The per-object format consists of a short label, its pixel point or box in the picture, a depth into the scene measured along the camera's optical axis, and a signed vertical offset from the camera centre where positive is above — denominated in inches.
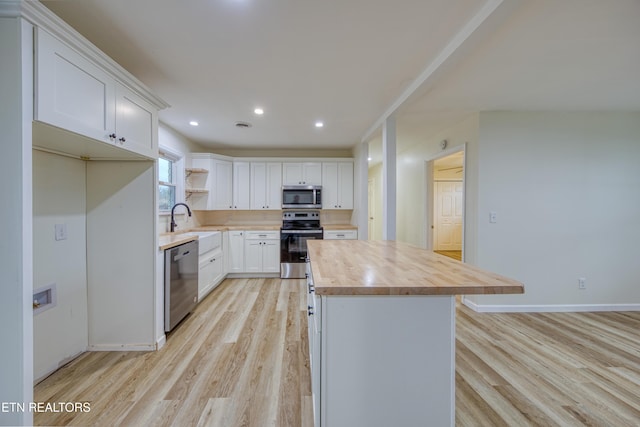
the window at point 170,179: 139.9 +18.2
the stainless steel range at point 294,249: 167.8 -25.6
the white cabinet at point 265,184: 183.0 +19.4
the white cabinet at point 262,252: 169.5 -28.0
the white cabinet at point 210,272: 126.6 -34.1
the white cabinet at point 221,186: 169.8 +17.2
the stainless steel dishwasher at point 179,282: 91.7 -28.9
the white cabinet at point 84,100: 46.9 +25.2
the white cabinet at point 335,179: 183.8 +23.4
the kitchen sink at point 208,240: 127.5 -16.6
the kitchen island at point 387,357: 45.1 -26.4
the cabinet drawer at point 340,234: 170.1 -15.7
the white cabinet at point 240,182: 182.4 +20.6
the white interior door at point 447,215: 293.6 -4.0
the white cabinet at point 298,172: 183.0 +28.1
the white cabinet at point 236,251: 168.4 -27.6
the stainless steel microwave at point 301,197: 179.0 +9.8
